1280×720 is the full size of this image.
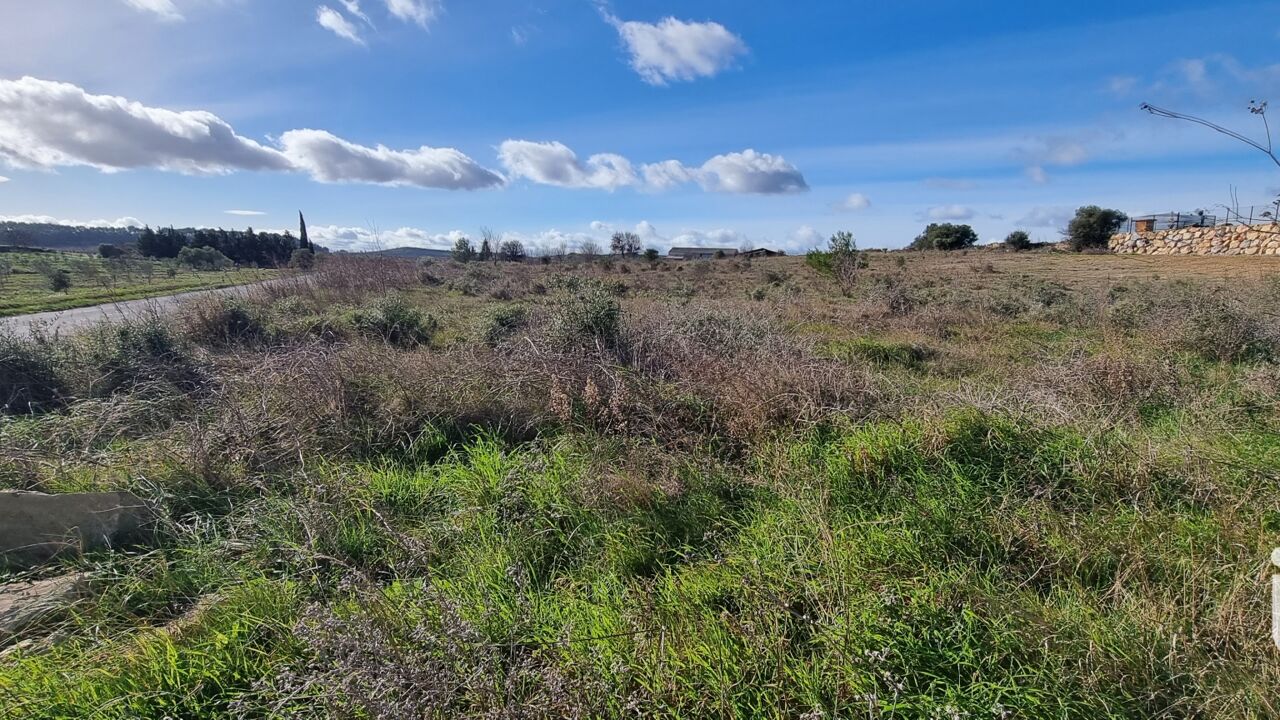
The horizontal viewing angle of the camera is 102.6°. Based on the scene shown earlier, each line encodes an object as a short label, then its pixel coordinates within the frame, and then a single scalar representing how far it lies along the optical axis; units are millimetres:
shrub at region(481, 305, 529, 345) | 7607
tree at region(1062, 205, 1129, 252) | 41188
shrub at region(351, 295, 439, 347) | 8352
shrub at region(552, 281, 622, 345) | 6488
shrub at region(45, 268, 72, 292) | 18125
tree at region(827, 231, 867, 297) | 17109
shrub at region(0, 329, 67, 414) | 5242
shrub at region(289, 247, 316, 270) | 17719
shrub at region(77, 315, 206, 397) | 5566
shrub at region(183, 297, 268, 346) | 8213
